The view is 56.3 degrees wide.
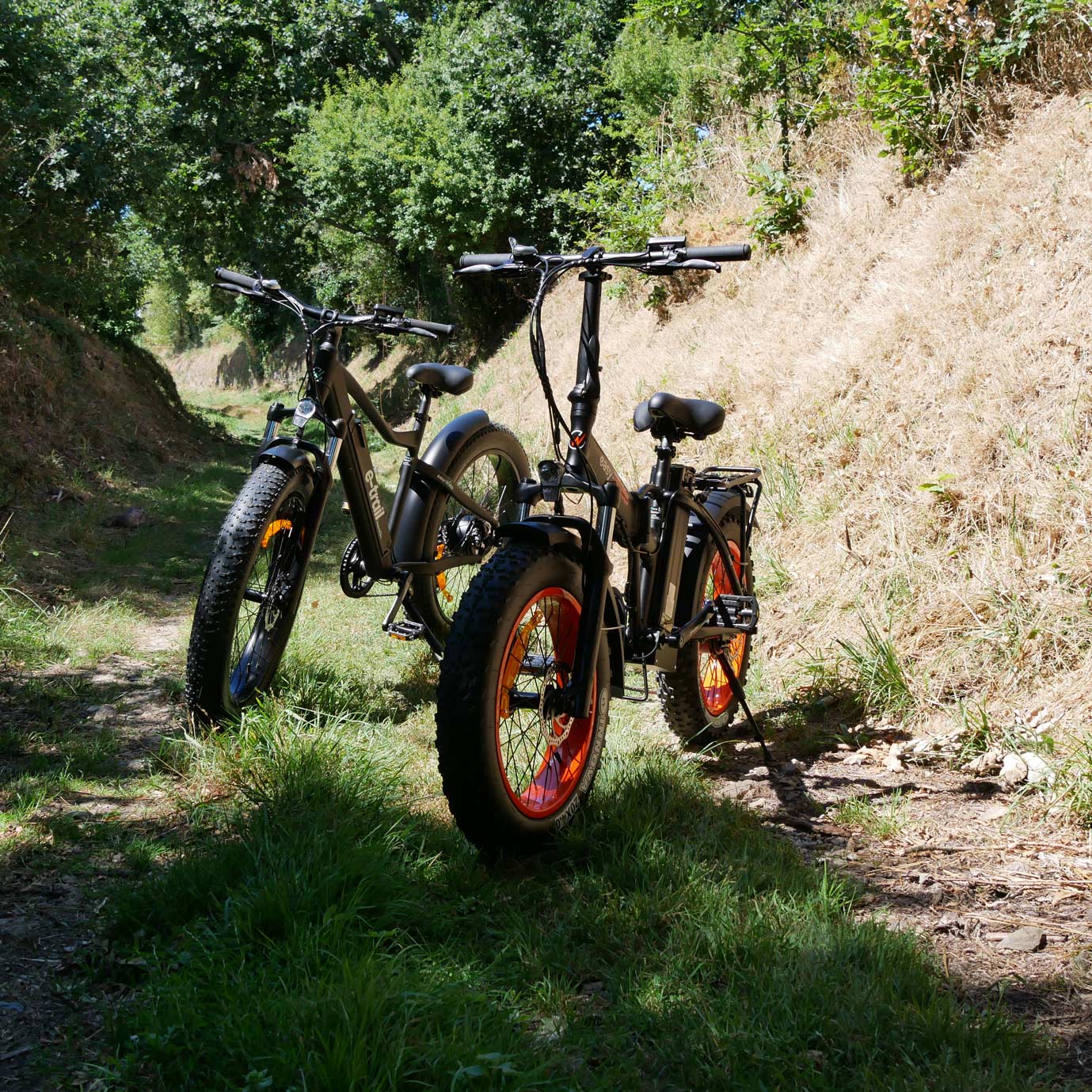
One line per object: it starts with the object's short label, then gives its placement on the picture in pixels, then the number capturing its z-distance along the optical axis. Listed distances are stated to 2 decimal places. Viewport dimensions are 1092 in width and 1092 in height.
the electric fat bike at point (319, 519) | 3.87
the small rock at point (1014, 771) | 3.82
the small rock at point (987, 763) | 3.96
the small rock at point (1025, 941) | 2.77
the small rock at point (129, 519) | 8.79
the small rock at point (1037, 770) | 3.67
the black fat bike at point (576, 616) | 2.85
